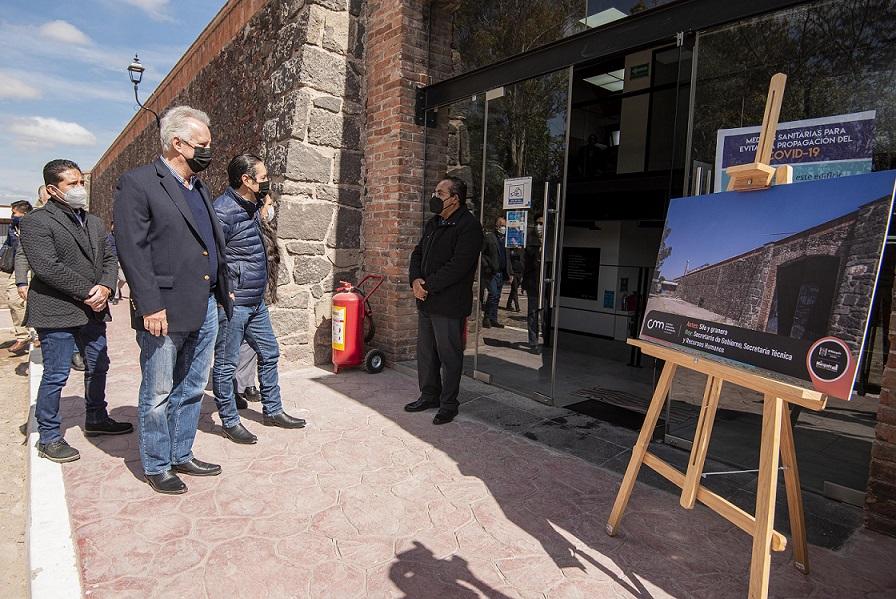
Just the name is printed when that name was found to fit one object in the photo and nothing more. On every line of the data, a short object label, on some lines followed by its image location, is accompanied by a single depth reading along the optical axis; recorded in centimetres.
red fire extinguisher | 570
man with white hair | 281
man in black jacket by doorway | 436
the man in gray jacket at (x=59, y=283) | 342
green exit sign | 814
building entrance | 320
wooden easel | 200
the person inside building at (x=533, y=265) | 495
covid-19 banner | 305
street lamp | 1329
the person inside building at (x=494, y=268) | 548
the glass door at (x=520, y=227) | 487
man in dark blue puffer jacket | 381
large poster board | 193
